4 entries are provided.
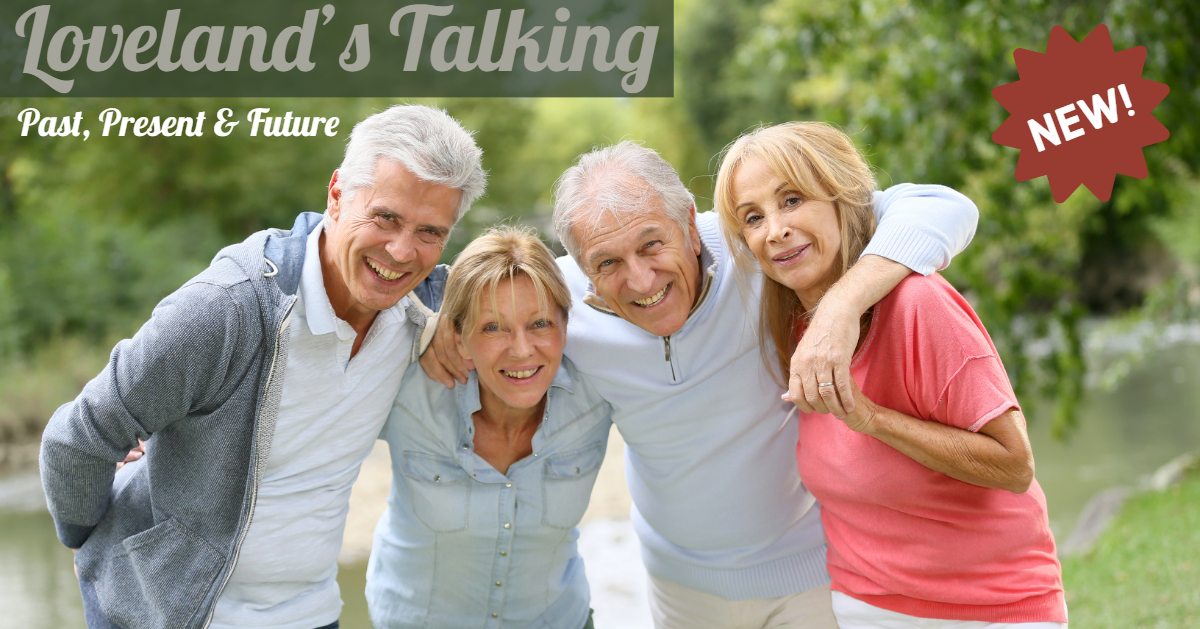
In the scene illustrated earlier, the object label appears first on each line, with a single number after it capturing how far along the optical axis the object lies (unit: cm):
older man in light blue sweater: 238
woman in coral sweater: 181
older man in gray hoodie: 209
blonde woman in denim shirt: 242
